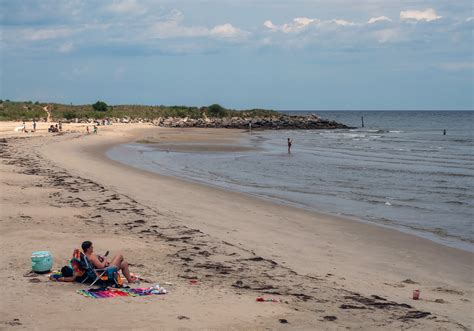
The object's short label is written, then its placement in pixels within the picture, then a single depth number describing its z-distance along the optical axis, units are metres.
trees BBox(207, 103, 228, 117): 106.01
